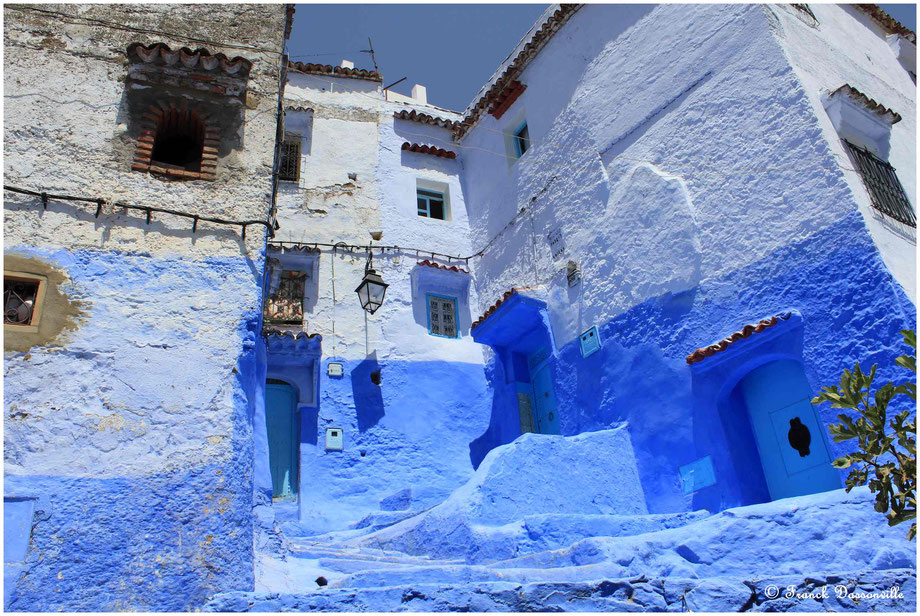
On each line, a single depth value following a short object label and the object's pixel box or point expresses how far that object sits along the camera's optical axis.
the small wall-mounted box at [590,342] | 10.32
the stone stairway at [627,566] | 4.18
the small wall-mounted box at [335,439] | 10.85
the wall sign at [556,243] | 11.73
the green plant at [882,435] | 3.35
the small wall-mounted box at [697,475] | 8.20
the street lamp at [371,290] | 10.28
